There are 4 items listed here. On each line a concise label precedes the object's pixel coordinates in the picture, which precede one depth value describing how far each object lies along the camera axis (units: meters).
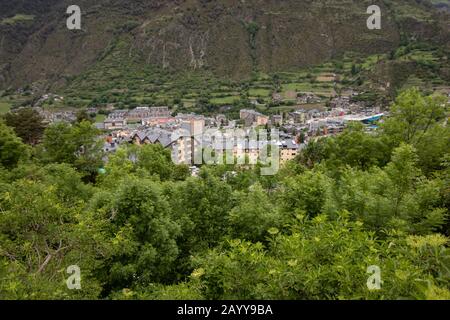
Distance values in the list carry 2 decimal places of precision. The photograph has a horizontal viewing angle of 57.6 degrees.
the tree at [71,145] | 31.22
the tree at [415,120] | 21.86
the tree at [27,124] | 40.97
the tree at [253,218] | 13.16
